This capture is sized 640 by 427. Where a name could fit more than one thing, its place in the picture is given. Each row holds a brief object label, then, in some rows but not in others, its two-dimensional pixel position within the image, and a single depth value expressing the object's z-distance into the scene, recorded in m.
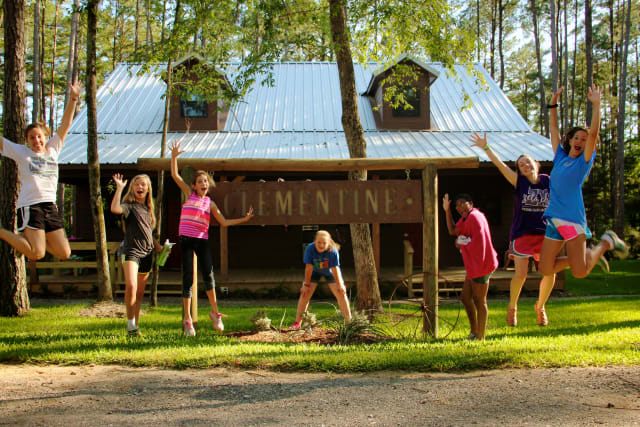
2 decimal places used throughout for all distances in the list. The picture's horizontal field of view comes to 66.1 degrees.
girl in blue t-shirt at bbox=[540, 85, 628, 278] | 4.80
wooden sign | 5.60
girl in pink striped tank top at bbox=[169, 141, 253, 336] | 5.45
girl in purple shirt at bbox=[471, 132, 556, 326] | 5.58
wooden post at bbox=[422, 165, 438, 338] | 5.62
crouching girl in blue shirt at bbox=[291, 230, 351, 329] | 6.08
